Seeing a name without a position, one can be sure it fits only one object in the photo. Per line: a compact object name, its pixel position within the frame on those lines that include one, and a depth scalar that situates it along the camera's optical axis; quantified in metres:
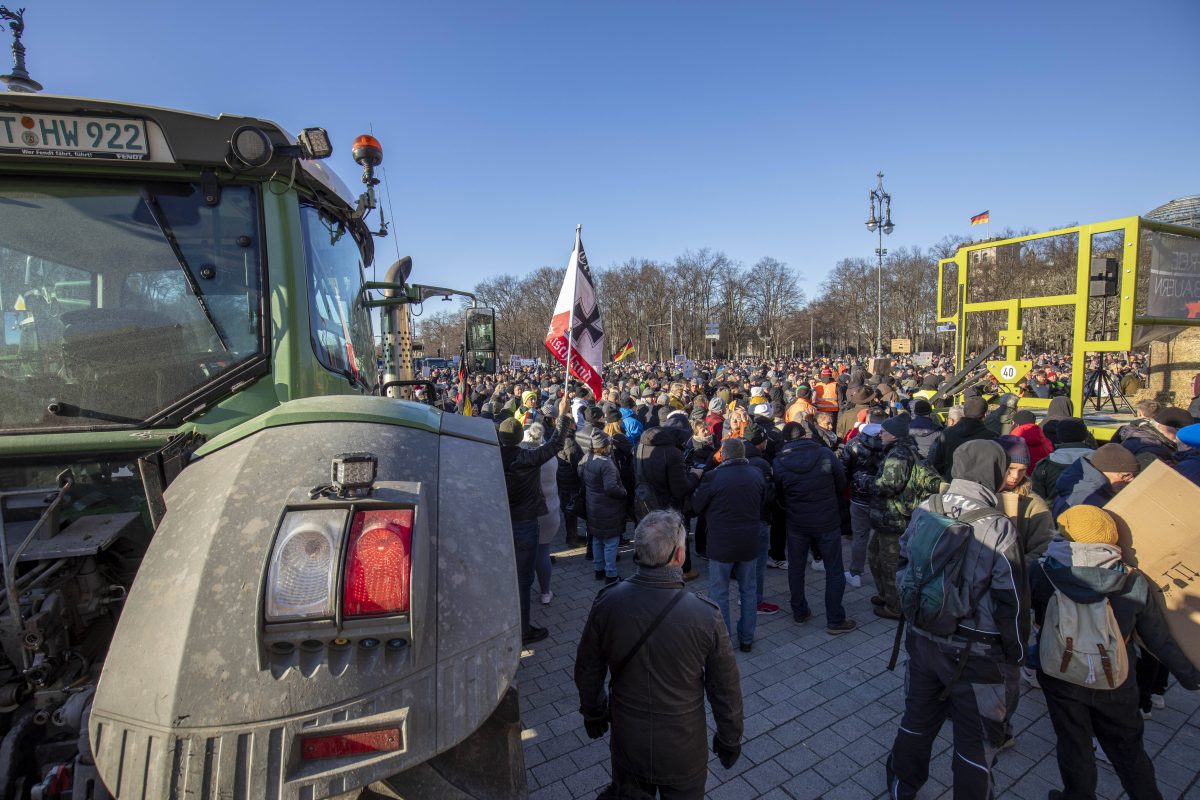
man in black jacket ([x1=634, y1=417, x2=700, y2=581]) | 6.73
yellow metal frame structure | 7.15
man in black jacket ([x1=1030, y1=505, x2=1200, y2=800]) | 3.03
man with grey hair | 2.55
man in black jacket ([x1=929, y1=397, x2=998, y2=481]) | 6.73
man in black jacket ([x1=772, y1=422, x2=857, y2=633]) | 5.59
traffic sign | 9.04
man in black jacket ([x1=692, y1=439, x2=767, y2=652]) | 5.16
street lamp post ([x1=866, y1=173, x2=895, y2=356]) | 29.30
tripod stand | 12.30
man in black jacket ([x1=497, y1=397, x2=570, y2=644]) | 5.51
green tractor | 1.24
